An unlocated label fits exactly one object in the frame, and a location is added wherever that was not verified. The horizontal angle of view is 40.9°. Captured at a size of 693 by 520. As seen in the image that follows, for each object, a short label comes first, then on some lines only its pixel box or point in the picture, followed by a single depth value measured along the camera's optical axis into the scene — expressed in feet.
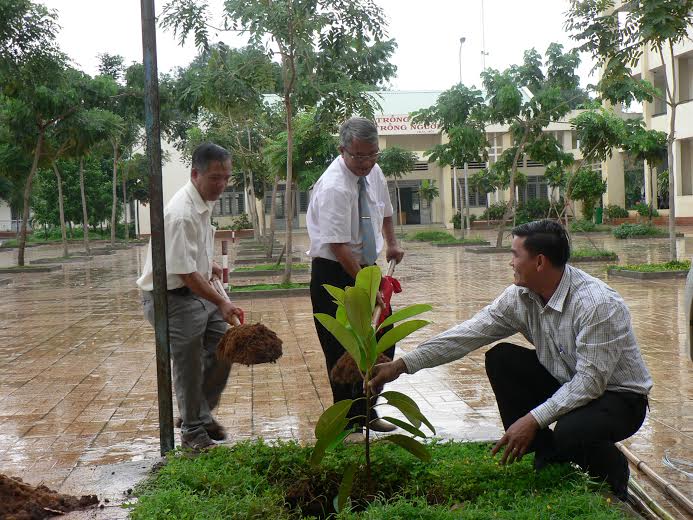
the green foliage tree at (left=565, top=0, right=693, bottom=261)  34.37
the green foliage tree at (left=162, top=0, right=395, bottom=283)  47.24
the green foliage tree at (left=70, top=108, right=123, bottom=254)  78.95
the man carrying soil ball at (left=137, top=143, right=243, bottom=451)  15.60
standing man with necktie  16.52
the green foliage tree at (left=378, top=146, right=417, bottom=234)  131.54
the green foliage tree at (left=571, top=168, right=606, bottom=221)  111.96
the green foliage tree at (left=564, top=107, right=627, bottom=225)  68.33
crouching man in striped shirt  12.11
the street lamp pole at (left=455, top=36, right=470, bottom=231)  120.57
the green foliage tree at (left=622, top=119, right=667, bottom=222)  75.64
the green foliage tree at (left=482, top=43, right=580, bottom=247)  77.30
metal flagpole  14.25
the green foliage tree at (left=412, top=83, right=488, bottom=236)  83.05
